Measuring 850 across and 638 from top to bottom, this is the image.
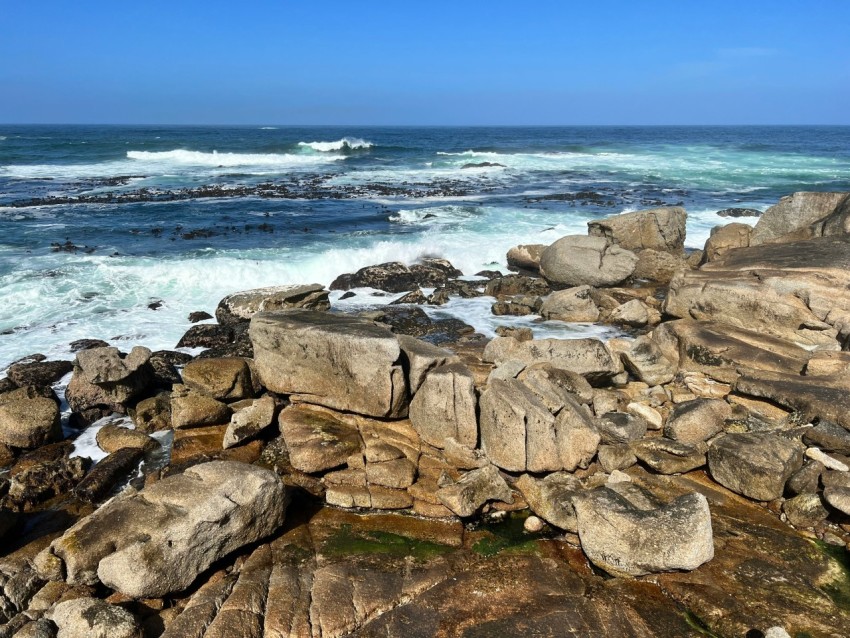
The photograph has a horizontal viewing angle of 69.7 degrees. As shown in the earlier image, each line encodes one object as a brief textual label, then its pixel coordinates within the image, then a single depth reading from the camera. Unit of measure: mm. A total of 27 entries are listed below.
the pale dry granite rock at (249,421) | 8875
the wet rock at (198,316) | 15562
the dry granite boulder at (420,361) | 8922
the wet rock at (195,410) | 9352
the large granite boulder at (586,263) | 18016
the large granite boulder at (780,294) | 12078
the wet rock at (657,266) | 18781
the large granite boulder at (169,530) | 6035
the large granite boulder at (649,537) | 6348
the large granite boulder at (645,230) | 21094
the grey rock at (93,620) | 5496
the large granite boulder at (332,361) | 8766
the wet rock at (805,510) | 7320
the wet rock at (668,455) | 8227
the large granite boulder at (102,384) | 10461
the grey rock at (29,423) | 9344
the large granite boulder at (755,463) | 7672
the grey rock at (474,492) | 7406
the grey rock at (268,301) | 14031
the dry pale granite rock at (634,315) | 14672
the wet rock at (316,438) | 8195
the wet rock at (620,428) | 8719
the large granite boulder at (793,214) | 18470
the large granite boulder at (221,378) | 9781
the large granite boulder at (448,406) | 8539
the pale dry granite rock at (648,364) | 10656
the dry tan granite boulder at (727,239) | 19141
